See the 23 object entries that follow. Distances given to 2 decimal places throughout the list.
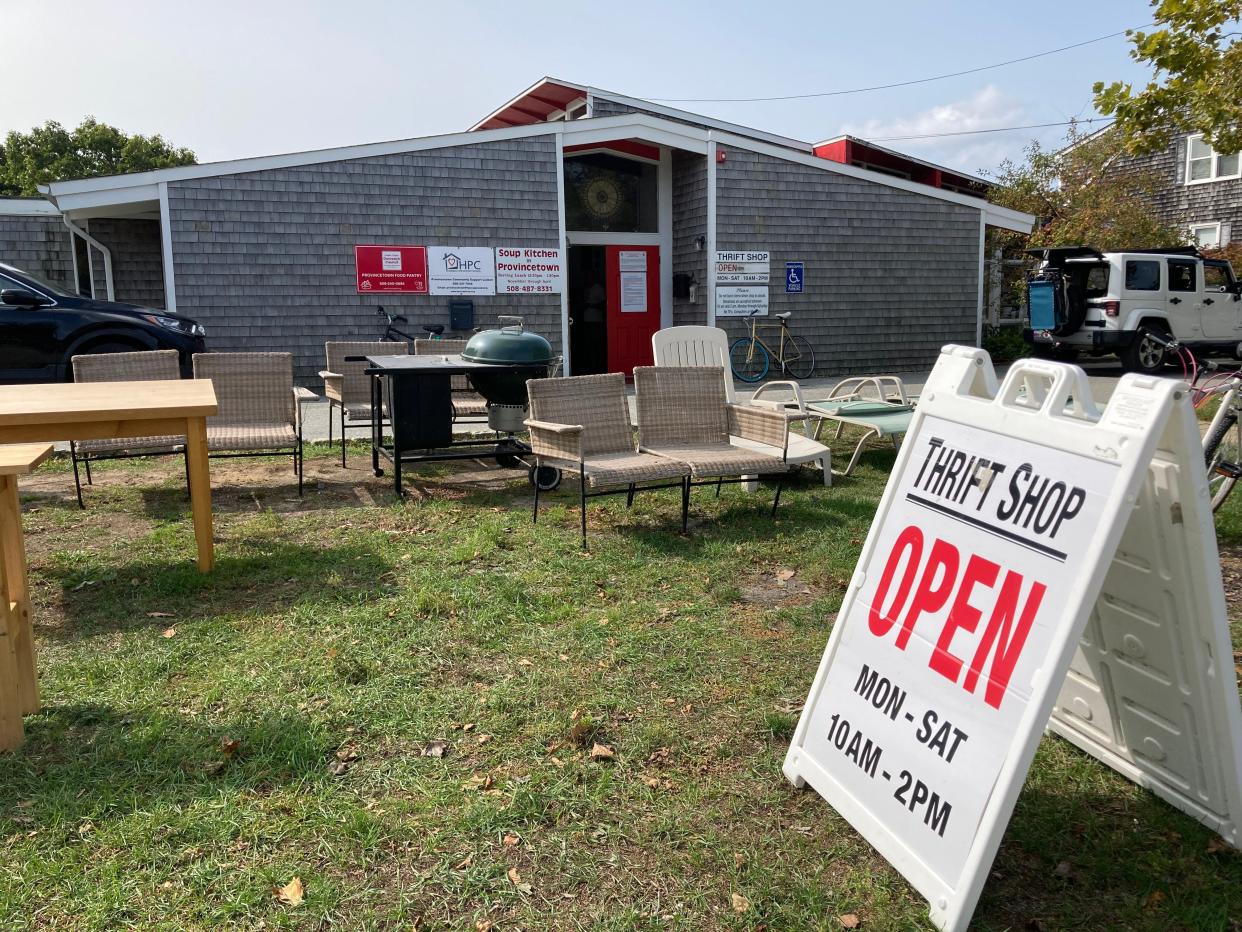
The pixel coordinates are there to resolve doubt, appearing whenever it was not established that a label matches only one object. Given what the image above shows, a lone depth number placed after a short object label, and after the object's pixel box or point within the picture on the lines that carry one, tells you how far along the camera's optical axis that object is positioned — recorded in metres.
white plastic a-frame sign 1.90
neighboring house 20.61
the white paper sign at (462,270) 12.43
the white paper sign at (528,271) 12.77
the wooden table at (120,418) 4.01
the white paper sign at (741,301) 14.17
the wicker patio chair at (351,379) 7.55
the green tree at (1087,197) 18.70
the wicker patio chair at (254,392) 6.38
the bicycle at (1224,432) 4.29
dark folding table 6.20
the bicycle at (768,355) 14.44
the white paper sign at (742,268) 14.05
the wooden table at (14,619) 2.75
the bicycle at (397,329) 11.52
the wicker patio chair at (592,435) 5.06
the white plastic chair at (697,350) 7.26
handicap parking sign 14.63
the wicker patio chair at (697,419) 5.60
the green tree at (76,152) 39.41
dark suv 9.31
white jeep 14.63
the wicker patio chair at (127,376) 5.75
